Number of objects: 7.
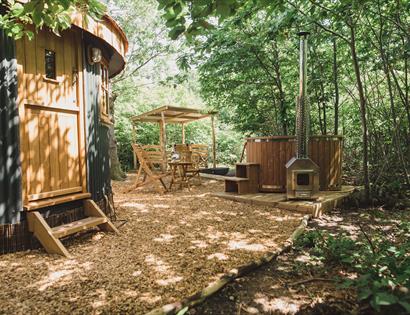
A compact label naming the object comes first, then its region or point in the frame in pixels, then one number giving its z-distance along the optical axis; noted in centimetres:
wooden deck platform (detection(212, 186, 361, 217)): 489
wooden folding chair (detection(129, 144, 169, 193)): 697
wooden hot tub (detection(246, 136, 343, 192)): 611
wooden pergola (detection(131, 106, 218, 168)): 1014
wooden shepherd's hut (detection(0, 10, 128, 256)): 310
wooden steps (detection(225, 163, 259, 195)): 620
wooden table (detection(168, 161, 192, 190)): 740
